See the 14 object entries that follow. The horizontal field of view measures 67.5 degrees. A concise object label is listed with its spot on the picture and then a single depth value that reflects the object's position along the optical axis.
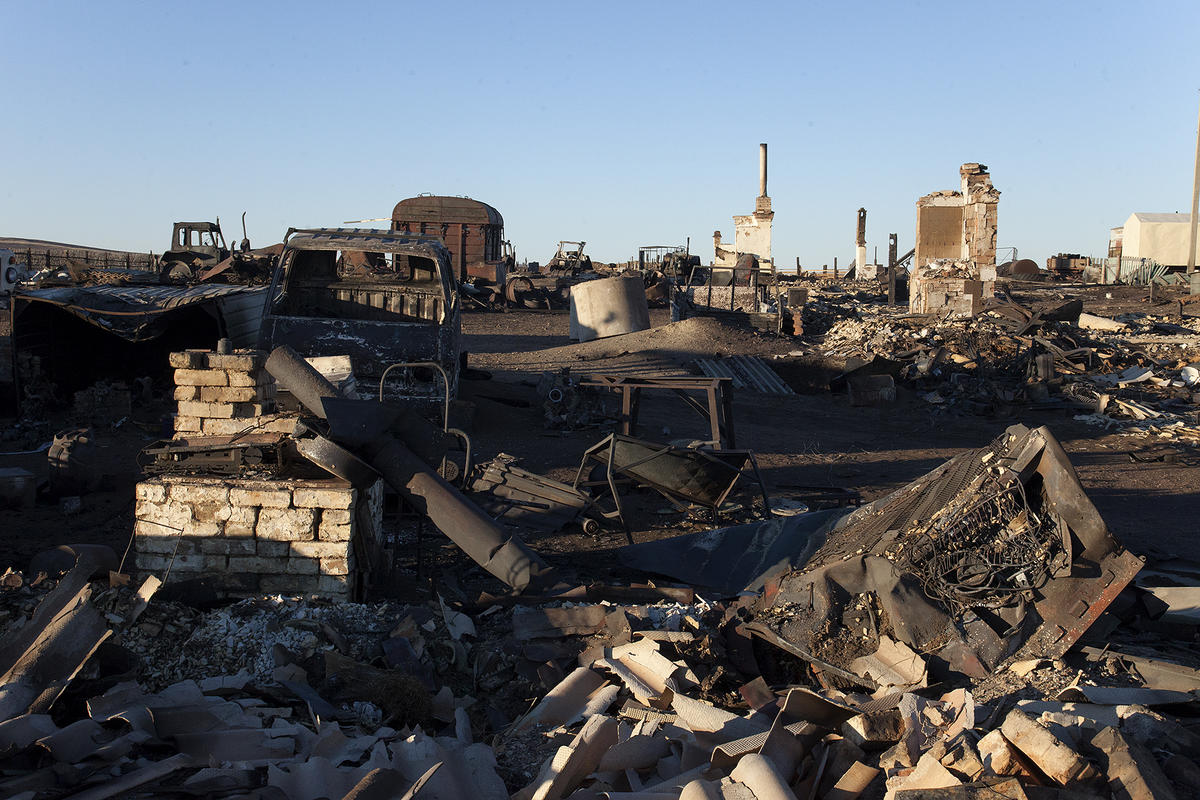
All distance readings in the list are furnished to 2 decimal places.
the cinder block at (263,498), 4.03
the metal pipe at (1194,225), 34.12
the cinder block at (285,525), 4.03
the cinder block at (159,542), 4.09
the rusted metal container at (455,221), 27.81
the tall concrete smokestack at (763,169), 39.59
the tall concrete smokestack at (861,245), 42.97
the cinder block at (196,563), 4.10
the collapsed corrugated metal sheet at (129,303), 9.30
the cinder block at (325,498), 4.00
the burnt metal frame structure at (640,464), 6.35
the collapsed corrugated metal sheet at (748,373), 14.22
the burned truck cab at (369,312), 7.39
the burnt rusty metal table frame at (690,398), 7.69
